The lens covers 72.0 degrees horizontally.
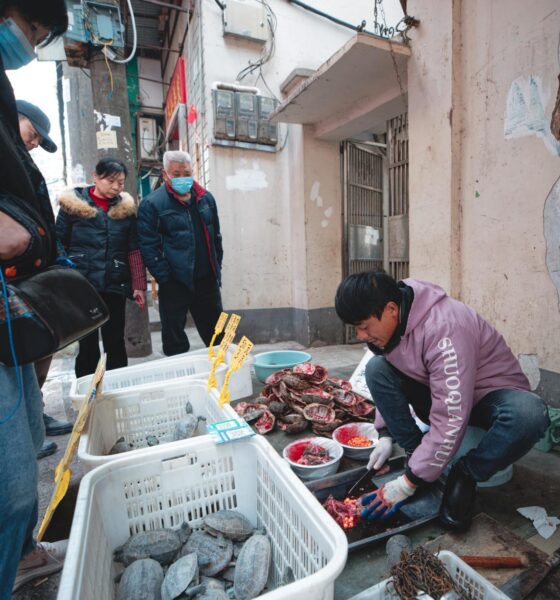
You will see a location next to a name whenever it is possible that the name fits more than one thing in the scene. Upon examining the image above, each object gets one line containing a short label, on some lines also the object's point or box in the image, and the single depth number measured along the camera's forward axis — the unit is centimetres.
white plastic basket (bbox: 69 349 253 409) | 234
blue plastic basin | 372
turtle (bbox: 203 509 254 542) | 135
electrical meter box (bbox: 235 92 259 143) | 545
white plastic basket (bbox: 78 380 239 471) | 194
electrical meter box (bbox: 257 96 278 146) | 556
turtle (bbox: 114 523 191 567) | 128
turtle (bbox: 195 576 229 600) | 114
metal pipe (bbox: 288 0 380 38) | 571
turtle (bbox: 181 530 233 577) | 127
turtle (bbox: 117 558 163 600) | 115
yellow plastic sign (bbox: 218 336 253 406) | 175
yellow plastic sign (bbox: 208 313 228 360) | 234
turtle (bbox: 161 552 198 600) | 115
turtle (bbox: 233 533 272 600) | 116
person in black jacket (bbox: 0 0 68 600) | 102
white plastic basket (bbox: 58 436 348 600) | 95
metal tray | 164
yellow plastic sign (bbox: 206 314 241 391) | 201
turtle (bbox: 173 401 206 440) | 188
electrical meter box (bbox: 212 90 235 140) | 534
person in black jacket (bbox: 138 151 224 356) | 331
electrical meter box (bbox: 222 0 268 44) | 536
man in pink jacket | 157
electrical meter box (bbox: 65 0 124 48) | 416
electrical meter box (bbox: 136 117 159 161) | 1034
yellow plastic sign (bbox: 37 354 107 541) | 112
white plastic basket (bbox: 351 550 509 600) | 110
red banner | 720
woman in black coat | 293
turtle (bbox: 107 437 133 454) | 190
